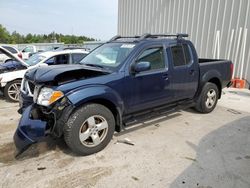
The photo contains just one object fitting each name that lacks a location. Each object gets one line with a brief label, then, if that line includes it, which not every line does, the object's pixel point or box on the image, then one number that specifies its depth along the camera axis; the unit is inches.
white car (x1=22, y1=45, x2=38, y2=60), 774.7
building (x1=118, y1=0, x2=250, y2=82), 347.6
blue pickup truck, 130.6
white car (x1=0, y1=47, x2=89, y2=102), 255.0
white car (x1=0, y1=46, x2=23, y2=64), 467.6
